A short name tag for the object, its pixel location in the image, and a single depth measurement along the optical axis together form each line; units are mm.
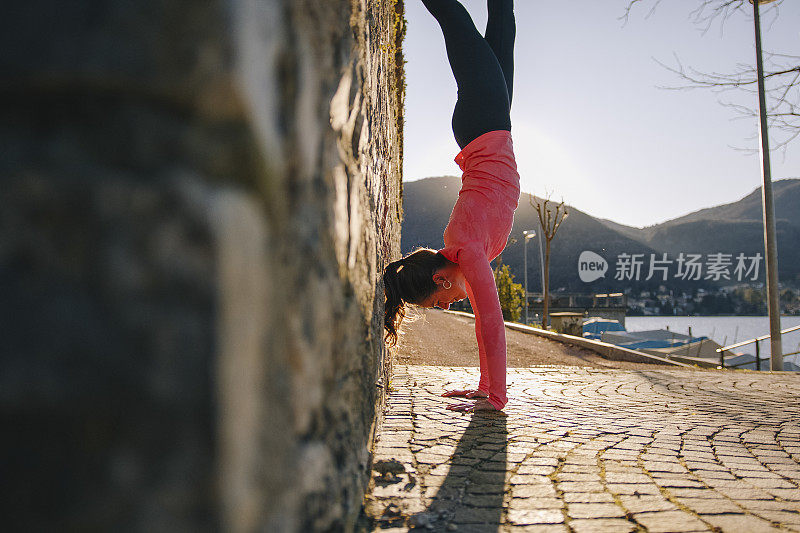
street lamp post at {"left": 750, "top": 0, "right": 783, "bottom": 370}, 9461
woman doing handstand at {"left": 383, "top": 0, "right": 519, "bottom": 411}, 2867
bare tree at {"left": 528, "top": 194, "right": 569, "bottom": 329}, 18641
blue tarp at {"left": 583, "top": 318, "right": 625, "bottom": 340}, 28706
